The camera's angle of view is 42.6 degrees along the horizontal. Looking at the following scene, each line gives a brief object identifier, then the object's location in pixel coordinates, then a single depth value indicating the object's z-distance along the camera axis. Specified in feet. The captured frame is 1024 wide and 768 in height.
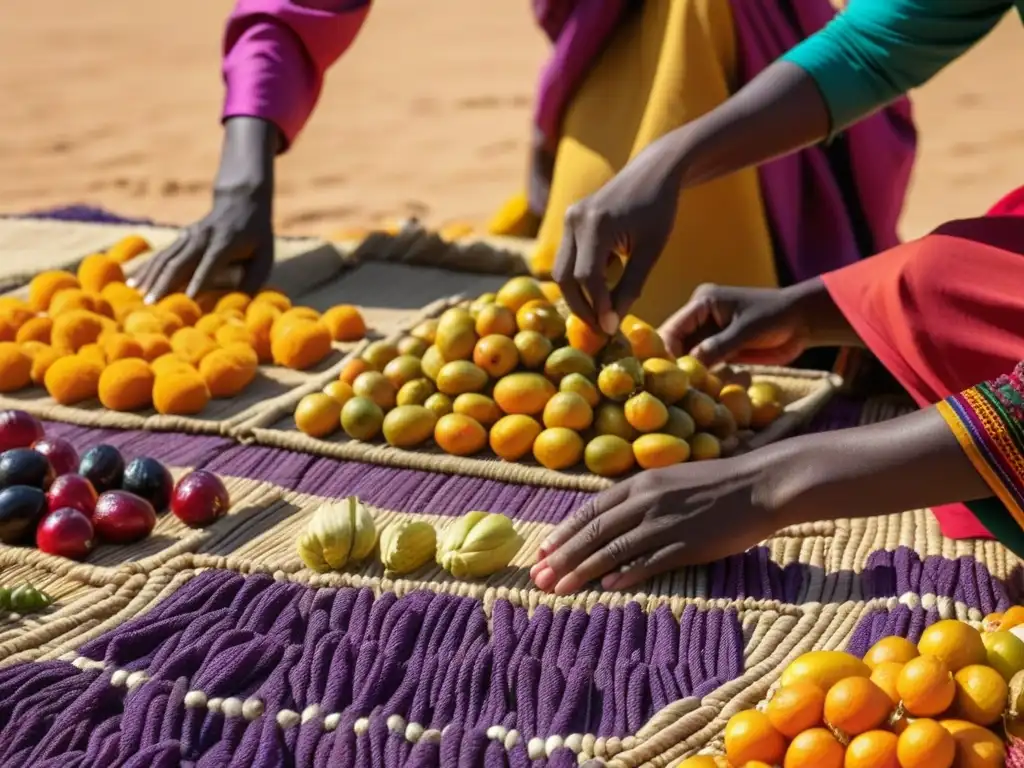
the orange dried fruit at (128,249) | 10.95
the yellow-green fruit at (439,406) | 7.98
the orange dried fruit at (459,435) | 7.72
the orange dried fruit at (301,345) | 9.09
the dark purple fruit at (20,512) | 6.52
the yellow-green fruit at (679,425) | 7.46
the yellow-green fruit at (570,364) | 7.75
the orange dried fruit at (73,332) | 9.04
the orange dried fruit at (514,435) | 7.61
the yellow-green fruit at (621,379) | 7.51
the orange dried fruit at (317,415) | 8.00
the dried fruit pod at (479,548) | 6.25
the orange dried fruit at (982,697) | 4.72
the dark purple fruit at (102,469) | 7.08
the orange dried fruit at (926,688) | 4.66
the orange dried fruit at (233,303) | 9.71
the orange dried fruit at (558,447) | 7.47
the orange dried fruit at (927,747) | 4.47
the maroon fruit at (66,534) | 6.43
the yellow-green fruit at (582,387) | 7.63
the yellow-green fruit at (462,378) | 7.92
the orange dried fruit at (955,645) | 4.90
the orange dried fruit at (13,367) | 8.82
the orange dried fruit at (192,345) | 8.88
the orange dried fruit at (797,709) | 4.71
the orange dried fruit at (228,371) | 8.63
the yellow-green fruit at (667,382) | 7.54
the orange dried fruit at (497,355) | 7.86
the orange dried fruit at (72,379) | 8.55
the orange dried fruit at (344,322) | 9.67
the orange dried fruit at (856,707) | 4.61
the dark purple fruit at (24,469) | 6.83
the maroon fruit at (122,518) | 6.63
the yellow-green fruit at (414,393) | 8.07
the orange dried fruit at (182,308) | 9.51
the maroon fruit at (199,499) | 6.82
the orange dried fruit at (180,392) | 8.29
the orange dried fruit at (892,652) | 5.00
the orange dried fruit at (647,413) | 7.39
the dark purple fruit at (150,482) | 7.04
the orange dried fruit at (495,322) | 8.03
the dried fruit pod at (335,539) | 6.26
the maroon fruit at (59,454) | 7.22
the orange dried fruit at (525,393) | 7.72
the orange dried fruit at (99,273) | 10.29
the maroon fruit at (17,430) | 7.44
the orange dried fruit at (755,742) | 4.74
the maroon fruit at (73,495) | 6.68
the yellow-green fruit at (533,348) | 7.87
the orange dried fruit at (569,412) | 7.52
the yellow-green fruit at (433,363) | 8.14
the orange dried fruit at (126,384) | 8.38
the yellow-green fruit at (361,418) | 7.95
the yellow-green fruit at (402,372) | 8.21
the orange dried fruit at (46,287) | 9.99
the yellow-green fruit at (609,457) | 7.37
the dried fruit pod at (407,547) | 6.29
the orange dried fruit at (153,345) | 8.89
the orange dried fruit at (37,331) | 9.21
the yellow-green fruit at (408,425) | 7.82
